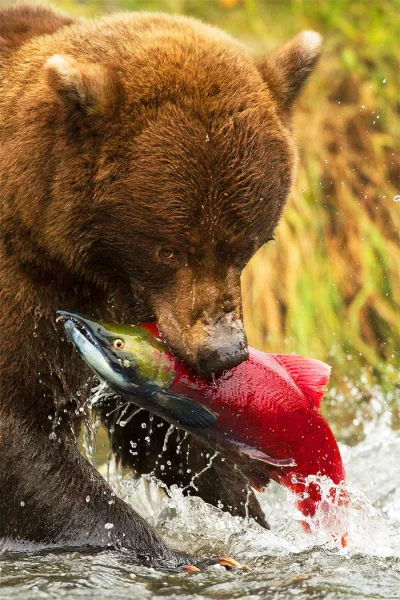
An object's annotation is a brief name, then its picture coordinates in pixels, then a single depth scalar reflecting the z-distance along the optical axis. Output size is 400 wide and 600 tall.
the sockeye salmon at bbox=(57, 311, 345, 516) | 9.13
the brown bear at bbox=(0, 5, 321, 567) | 9.09
